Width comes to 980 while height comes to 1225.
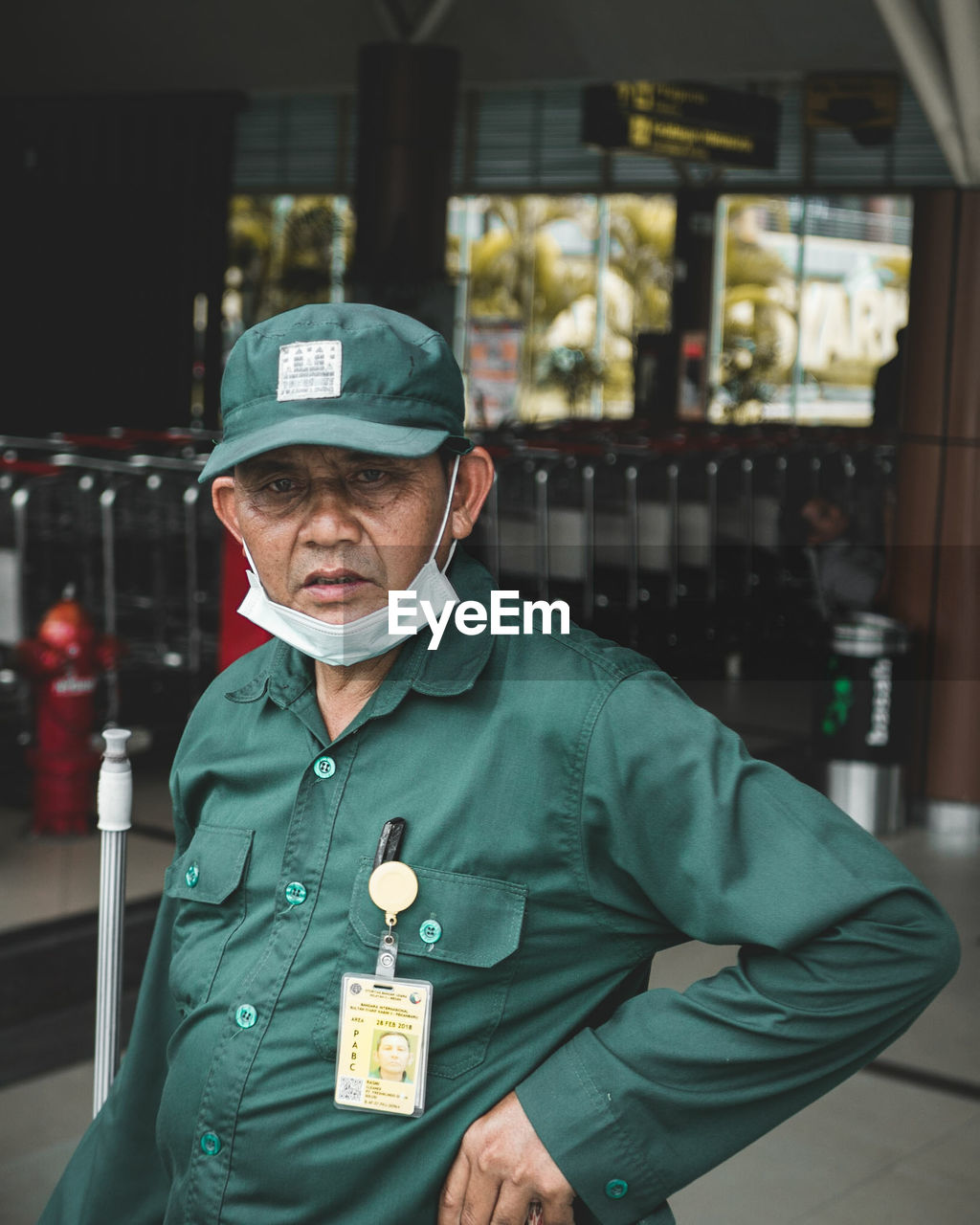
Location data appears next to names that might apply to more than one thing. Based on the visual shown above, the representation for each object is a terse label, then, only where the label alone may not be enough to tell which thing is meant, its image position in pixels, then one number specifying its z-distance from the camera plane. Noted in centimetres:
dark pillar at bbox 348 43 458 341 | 1116
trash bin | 621
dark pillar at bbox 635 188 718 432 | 1867
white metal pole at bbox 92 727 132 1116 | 196
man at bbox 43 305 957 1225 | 130
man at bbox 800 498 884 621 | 661
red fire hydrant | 556
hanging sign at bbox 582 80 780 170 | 1174
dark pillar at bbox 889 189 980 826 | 620
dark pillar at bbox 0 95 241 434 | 1383
